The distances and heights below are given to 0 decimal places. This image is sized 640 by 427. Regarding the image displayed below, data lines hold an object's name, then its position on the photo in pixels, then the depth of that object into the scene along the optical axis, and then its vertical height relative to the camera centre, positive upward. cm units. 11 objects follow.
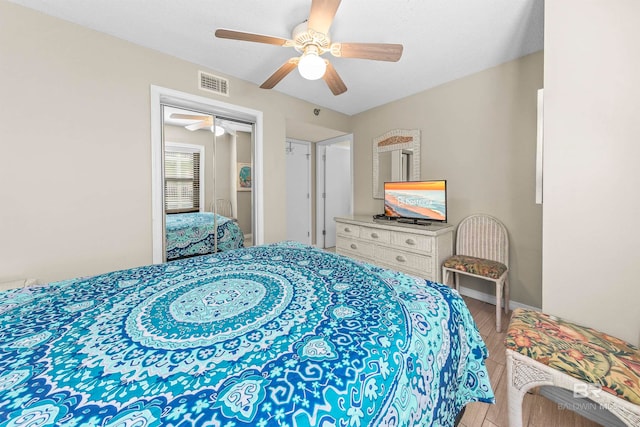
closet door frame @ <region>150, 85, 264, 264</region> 226 +87
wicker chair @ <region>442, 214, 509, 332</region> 220 -48
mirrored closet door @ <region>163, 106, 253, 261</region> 245 +25
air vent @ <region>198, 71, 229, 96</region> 253 +133
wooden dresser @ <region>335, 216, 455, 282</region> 249 -42
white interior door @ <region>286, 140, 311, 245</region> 448 +33
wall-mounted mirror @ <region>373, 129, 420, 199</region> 316 +70
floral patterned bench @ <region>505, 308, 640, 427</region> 95 -67
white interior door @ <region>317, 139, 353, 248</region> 475 +44
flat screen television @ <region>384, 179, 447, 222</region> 264 +9
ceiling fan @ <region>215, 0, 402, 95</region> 157 +113
